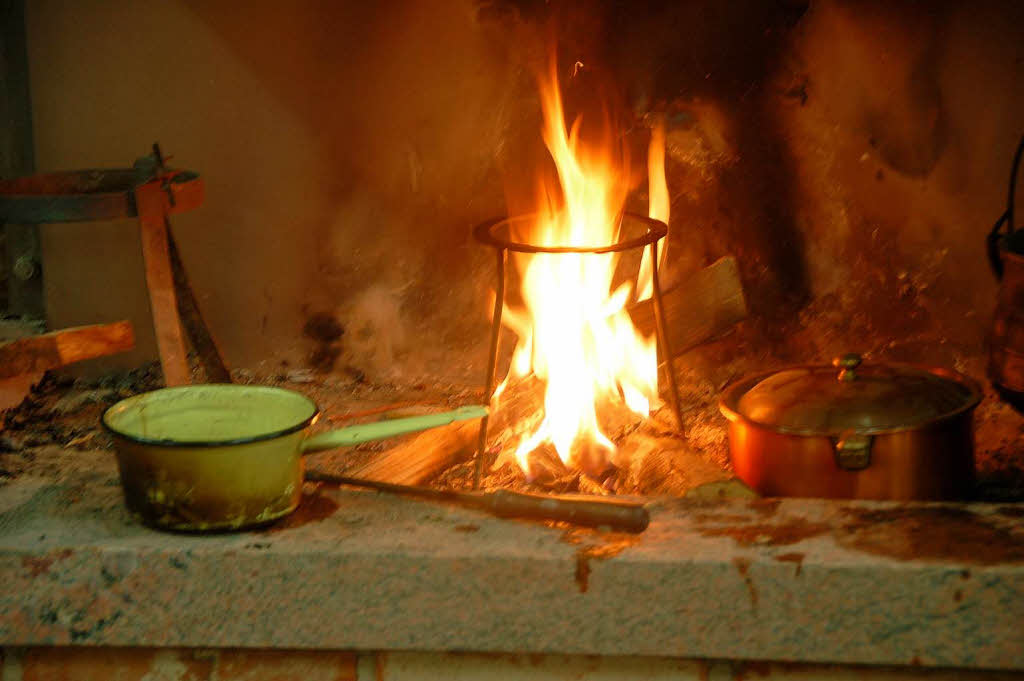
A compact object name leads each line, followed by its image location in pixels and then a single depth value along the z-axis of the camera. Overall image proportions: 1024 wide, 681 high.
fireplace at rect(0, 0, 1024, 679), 2.90
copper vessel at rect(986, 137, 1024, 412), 2.54
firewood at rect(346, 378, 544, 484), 2.52
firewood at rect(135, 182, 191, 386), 2.66
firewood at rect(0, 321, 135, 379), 2.77
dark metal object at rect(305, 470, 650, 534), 1.99
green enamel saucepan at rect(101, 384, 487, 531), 1.93
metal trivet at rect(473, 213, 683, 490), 2.43
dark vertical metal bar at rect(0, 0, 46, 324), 3.08
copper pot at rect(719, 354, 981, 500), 2.30
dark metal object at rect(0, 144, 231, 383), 2.56
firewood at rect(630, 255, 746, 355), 3.09
